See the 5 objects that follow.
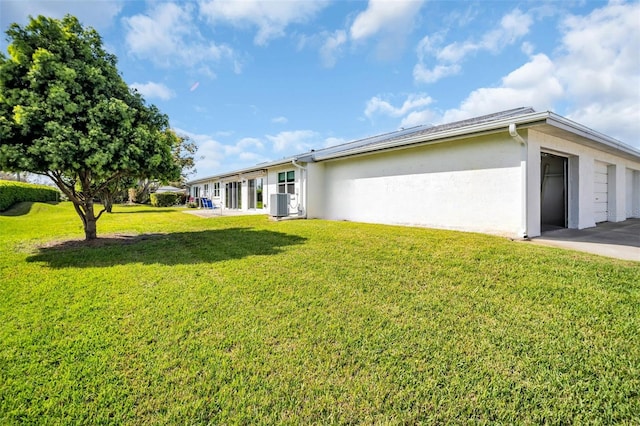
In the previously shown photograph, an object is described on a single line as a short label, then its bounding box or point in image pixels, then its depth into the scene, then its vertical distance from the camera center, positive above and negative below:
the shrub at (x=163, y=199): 32.50 +1.16
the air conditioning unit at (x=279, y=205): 13.84 +0.19
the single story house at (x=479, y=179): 7.75 +1.08
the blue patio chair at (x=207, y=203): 24.72 +0.53
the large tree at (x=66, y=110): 6.42 +2.34
